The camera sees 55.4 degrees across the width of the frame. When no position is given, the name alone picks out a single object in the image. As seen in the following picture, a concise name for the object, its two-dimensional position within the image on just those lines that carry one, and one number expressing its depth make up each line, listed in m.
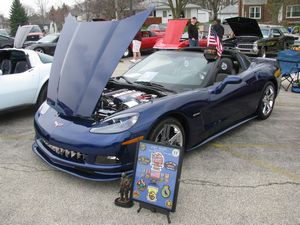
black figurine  2.64
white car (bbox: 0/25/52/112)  4.71
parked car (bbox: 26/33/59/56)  13.09
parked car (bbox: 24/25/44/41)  18.30
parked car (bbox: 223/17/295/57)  10.06
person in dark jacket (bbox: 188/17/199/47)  11.57
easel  2.48
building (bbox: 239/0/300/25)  31.27
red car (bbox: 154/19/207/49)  12.09
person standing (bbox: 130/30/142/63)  11.73
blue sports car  2.82
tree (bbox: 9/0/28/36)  41.42
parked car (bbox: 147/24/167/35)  18.13
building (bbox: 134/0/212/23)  57.25
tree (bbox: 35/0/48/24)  66.06
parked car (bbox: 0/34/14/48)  15.39
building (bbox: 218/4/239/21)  56.32
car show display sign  2.48
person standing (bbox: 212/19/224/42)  11.31
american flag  4.21
